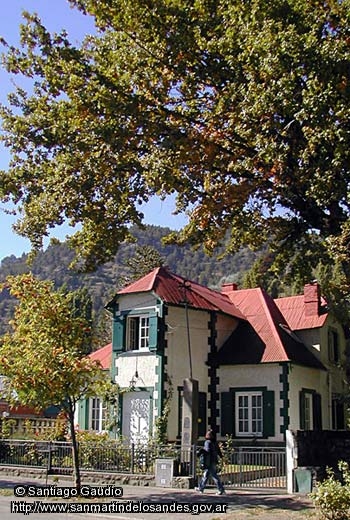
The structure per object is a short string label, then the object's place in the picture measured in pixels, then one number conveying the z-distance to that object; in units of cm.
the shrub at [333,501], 1235
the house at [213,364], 2561
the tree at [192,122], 1398
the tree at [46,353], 1538
